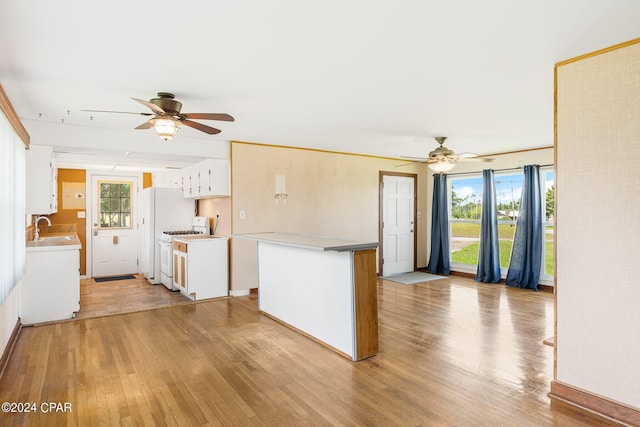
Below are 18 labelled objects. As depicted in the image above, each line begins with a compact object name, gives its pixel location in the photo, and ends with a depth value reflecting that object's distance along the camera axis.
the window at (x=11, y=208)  2.75
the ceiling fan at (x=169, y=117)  3.19
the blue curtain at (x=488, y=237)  6.60
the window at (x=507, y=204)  6.59
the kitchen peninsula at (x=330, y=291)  3.14
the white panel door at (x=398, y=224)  7.33
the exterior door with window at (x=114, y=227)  7.07
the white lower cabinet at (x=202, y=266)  5.12
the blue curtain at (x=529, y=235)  6.03
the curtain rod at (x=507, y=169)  6.12
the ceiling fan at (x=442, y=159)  5.13
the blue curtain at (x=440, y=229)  7.52
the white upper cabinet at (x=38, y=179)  4.15
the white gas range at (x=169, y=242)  5.78
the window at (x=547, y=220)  6.14
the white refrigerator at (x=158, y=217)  6.34
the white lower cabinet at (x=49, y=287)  4.08
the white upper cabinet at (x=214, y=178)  5.38
